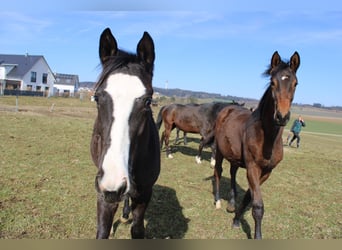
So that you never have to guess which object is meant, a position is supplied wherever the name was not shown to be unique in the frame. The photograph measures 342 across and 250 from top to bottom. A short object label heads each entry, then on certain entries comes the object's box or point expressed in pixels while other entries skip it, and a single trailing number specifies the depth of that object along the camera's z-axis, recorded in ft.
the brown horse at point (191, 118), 33.82
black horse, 5.57
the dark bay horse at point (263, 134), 11.78
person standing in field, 53.83
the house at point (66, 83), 222.89
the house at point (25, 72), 157.29
